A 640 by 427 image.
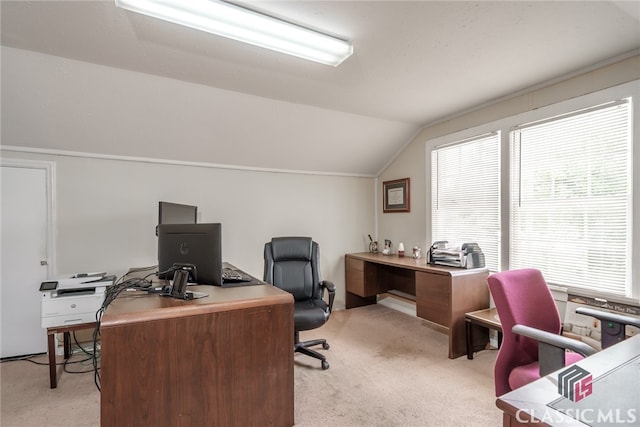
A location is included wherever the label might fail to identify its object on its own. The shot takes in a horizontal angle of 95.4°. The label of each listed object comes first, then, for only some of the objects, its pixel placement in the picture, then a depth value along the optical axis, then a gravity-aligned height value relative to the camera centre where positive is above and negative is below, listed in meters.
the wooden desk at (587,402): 0.76 -0.54
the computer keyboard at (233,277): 2.06 -0.47
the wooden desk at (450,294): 2.65 -0.77
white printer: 2.26 -0.69
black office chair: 2.78 -0.56
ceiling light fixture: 1.50 +1.07
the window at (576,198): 2.12 +0.12
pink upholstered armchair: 1.29 -0.58
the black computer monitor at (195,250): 1.70 -0.23
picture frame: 3.93 +0.25
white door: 2.66 -0.35
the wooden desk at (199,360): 1.33 -0.74
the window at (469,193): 2.96 +0.22
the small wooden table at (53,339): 2.23 -0.97
